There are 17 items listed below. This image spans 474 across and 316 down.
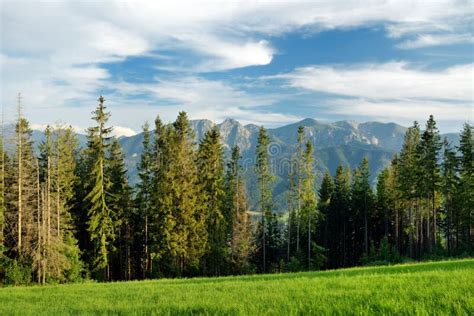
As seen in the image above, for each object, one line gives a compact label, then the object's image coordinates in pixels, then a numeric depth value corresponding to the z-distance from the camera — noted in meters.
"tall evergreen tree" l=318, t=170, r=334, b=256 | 73.94
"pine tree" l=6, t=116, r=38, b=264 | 42.66
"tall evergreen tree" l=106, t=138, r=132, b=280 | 52.41
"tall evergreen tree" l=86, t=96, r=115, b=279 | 48.31
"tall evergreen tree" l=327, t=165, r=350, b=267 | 74.44
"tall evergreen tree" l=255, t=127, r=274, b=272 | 61.62
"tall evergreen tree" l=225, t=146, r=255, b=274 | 58.25
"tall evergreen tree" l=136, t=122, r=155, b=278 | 52.16
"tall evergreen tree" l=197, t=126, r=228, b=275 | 55.97
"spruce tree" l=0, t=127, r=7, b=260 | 42.19
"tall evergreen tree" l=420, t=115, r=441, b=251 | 58.12
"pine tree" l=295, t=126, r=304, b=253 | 59.36
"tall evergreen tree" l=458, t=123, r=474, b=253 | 56.91
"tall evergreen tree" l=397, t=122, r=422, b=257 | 58.78
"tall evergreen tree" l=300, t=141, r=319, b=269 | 59.38
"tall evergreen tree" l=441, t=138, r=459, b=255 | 60.97
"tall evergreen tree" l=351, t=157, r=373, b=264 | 71.94
